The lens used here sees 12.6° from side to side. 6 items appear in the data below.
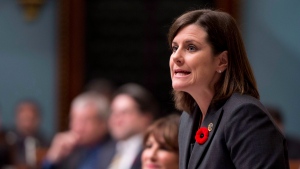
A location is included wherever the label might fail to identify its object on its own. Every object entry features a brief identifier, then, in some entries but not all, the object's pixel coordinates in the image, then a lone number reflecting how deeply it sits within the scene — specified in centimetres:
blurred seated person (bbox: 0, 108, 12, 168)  1157
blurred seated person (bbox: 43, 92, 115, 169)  1082
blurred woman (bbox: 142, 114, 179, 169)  628
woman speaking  448
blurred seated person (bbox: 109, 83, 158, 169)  979
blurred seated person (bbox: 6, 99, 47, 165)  1420
